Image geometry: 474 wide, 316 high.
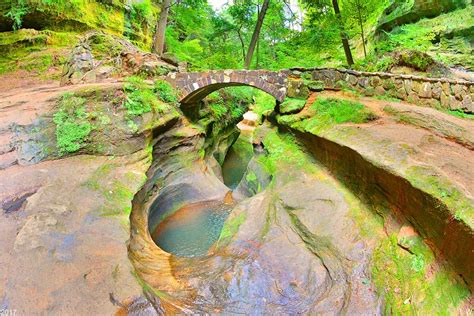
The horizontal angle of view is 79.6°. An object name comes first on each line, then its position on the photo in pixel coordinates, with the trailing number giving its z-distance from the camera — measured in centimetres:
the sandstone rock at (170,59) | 1333
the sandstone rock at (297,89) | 1192
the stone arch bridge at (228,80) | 1157
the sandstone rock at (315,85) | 1175
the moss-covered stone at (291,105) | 1152
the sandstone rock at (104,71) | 1103
